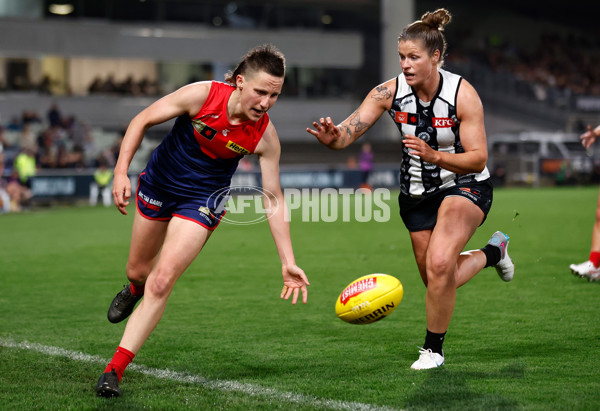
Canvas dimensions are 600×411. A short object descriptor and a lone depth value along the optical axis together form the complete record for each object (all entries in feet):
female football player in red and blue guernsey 33.40
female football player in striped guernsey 36.19
